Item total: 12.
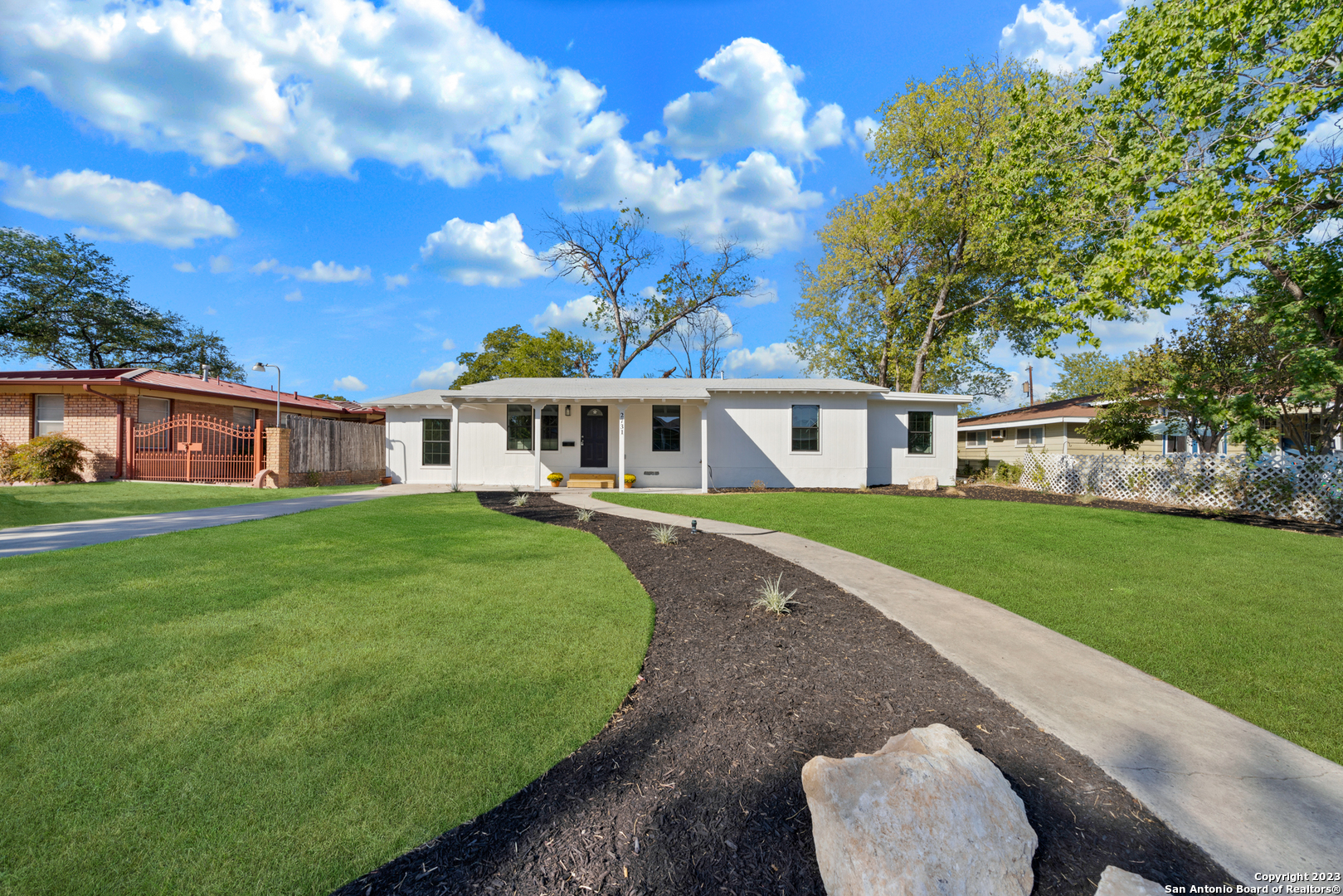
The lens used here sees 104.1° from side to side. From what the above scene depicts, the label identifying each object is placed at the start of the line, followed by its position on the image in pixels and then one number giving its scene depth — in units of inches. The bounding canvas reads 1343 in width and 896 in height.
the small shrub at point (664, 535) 275.7
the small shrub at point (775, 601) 168.9
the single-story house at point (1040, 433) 826.2
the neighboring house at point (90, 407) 592.1
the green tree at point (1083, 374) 1535.4
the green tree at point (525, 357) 1161.4
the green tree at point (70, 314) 879.1
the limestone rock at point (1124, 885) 66.6
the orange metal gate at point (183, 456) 598.2
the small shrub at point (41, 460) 540.7
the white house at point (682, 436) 613.6
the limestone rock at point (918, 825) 68.4
